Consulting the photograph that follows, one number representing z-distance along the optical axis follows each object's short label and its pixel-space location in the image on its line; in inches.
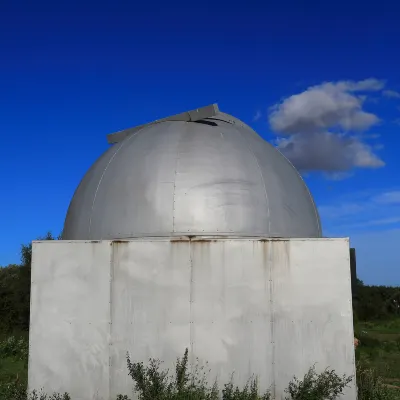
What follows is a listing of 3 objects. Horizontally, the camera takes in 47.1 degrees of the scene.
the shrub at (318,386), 275.9
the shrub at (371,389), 323.9
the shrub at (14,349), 623.3
